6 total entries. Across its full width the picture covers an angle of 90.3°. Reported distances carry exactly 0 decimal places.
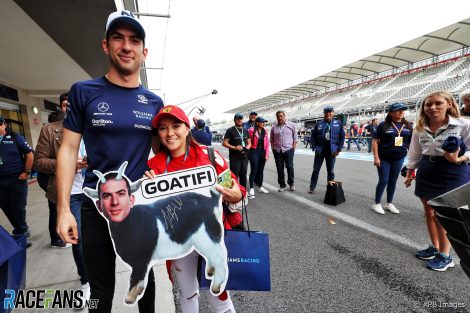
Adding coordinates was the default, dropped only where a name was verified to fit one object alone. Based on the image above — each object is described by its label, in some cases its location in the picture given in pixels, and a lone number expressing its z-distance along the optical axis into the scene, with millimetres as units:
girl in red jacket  1304
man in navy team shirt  1217
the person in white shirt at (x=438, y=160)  2387
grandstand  24375
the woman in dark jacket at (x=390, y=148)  3893
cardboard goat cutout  1138
